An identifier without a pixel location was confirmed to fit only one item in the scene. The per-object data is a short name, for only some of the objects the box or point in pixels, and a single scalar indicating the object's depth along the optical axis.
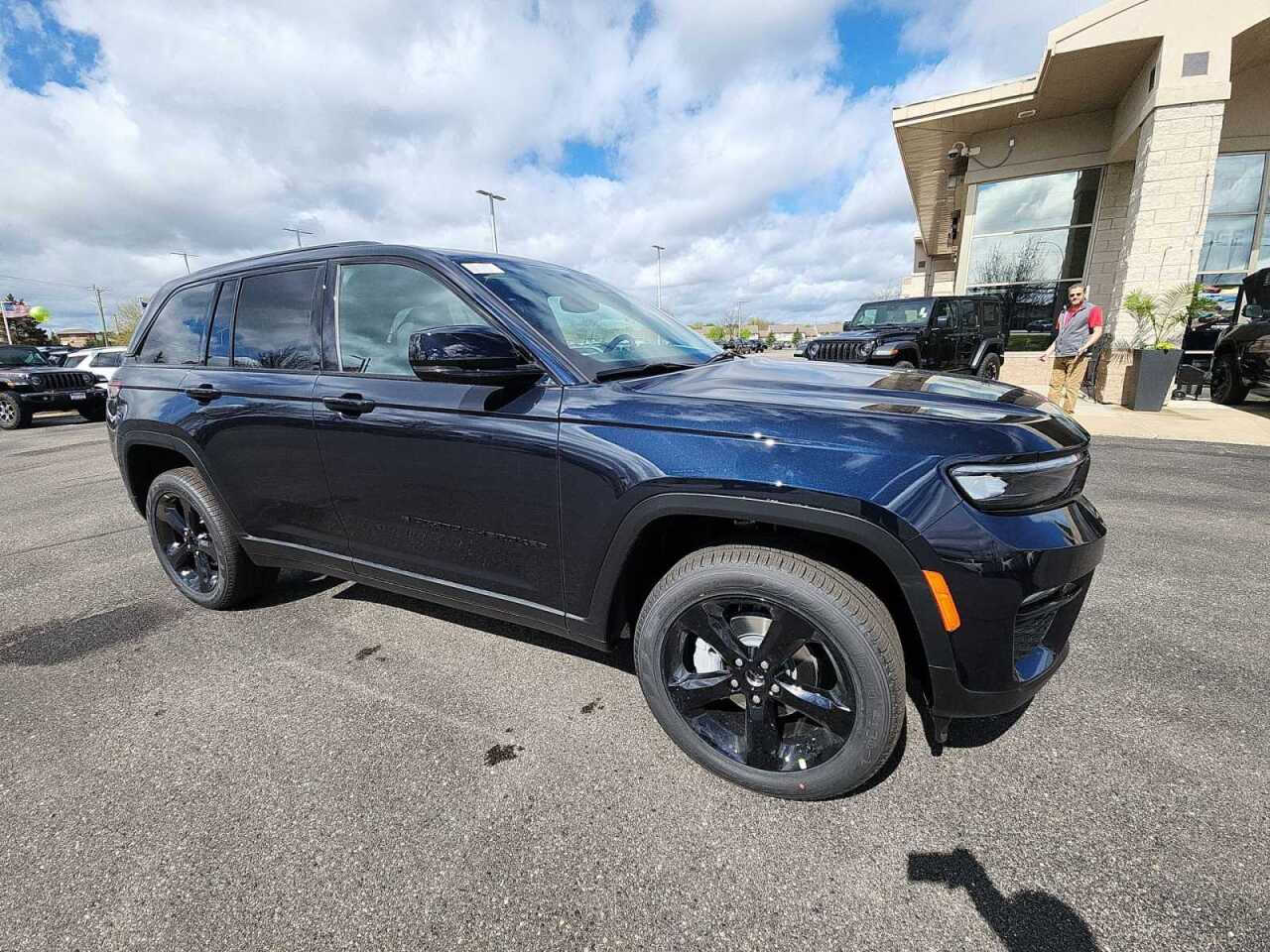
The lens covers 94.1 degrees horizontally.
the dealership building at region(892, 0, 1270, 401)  9.10
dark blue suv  1.56
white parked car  14.74
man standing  8.21
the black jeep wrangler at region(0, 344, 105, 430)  11.61
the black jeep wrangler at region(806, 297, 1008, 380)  9.38
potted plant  9.15
